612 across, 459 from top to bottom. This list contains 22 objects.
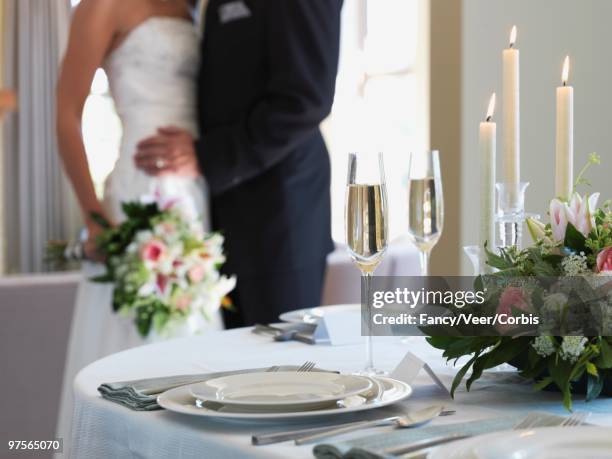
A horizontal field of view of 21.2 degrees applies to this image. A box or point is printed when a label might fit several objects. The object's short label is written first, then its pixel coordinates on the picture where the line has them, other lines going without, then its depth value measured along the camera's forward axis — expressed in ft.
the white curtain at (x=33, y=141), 36.98
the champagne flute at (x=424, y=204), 7.80
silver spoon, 5.66
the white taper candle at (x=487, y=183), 7.14
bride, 12.51
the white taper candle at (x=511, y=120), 7.06
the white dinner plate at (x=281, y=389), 5.91
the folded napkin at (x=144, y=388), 6.17
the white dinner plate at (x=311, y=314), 8.12
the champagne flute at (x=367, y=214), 6.63
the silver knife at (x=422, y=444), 5.49
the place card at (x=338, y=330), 7.71
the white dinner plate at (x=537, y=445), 5.37
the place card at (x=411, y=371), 6.47
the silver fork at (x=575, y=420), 5.76
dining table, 5.83
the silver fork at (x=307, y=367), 6.64
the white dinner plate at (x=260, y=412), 5.78
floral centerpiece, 6.05
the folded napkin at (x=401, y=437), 5.37
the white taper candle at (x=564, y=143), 6.81
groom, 11.90
